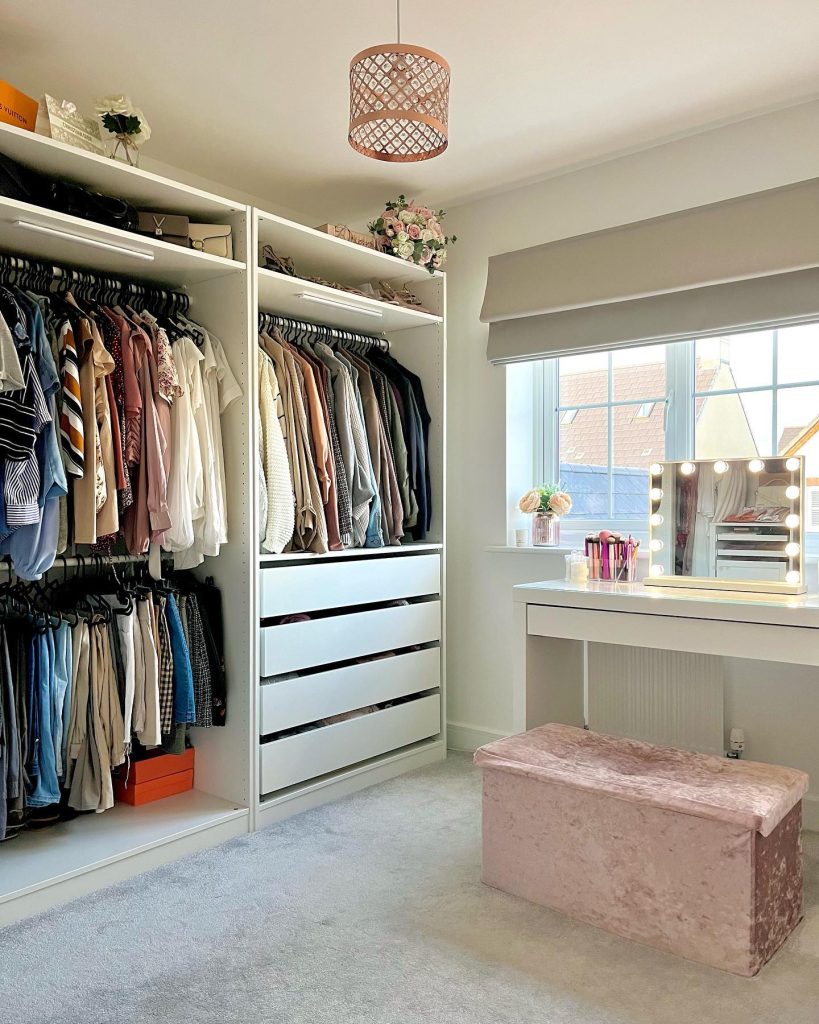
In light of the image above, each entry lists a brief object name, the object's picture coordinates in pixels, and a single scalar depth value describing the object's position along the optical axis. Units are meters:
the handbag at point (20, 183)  2.25
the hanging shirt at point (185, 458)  2.62
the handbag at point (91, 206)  2.37
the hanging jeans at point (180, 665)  2.73
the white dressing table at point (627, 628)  2.40
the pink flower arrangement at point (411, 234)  3.38
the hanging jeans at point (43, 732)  2.38
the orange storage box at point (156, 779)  2.84
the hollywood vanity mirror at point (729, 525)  2.76
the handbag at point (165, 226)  2.62
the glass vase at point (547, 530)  3.53
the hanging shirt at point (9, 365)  2.18
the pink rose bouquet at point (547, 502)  3.50
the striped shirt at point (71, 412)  2.36
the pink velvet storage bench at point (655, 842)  1.94
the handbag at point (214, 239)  2.72
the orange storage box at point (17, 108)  2.25
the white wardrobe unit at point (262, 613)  2.41
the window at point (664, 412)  3.04
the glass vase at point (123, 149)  2.48
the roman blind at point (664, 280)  2.80
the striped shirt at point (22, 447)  2.20
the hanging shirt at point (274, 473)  2.89
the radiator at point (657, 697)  3.03
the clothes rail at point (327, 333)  3.12
